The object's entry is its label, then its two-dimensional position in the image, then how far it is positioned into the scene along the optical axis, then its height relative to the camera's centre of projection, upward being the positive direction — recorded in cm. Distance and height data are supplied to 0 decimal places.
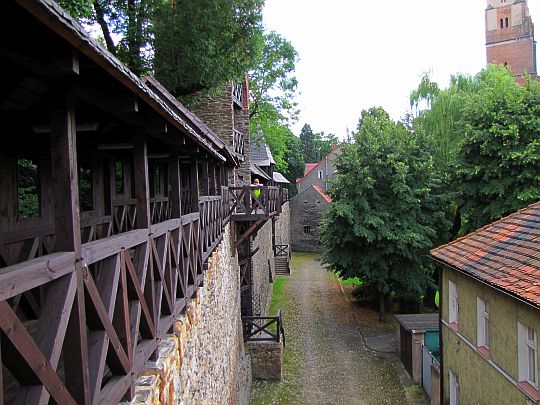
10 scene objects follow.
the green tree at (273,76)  2611 +627
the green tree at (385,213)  2012 -108
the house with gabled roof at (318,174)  5255 +169
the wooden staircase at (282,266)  3381 -527
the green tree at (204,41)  1227 +399
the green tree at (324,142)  7170 +701
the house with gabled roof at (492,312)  839 -258
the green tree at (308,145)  6856 +636
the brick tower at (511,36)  5312 +1643
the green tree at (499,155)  1736 +109
